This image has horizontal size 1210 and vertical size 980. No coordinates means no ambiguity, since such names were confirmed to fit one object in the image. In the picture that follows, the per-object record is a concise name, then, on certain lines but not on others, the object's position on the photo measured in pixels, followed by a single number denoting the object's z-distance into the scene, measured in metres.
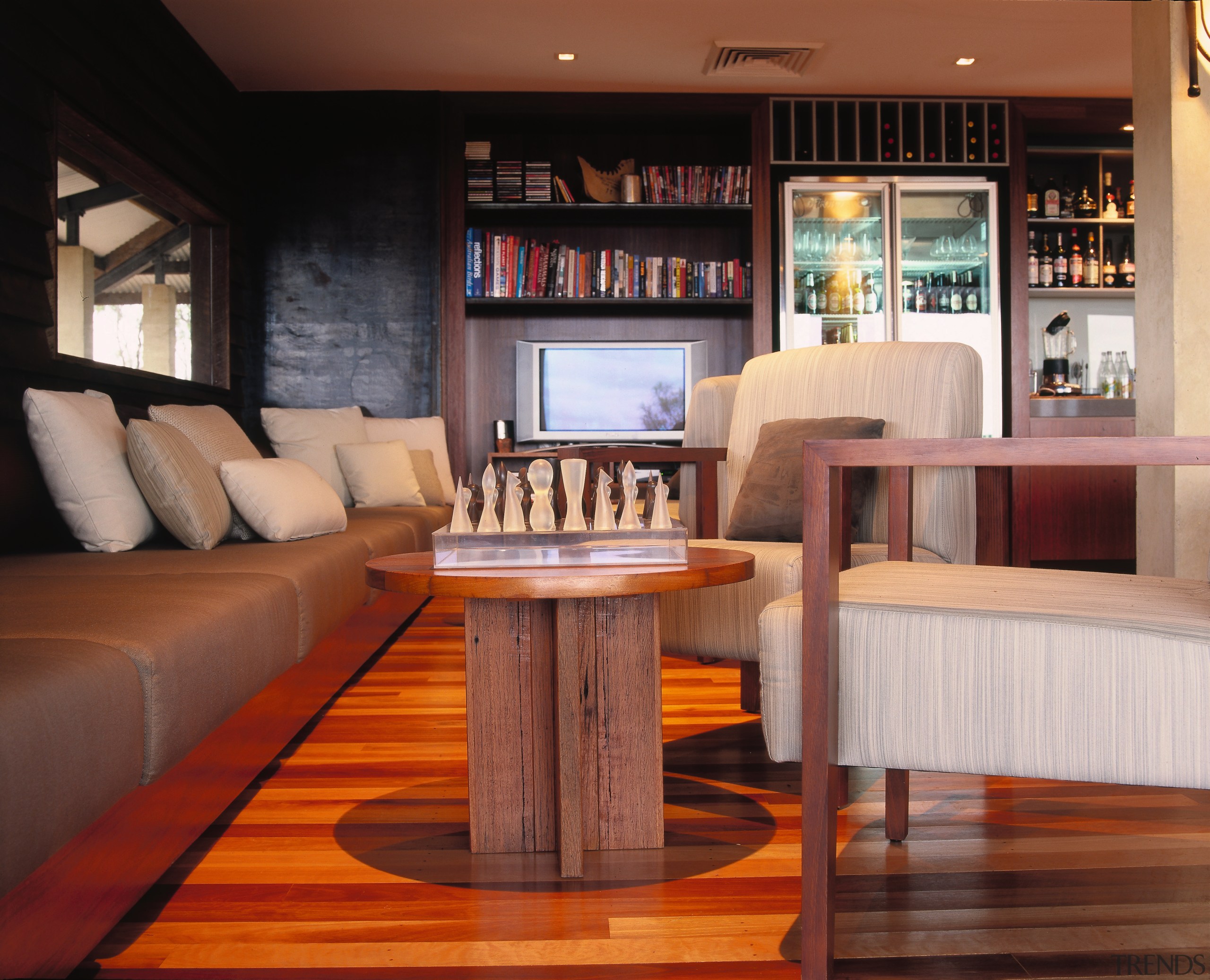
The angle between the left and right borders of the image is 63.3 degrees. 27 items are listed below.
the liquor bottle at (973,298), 5.16
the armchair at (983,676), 1.02
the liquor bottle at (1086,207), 5.38
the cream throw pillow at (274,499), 2.61
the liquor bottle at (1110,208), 5.34
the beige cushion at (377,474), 4.36
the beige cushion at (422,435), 4.88
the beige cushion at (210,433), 2.76
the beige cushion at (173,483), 2.33
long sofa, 0.97
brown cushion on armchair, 2.17
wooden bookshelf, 5.08
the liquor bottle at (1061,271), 5.35
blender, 5.33
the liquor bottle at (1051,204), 5.31
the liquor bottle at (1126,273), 5.38
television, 5.35
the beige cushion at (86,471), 2.29
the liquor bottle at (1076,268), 5.35
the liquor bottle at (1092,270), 5.38
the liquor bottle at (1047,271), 5.34
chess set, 1.53
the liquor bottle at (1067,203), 5.37
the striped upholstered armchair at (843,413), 1.88
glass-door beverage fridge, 5.13
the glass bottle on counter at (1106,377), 5.42
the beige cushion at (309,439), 4.43
